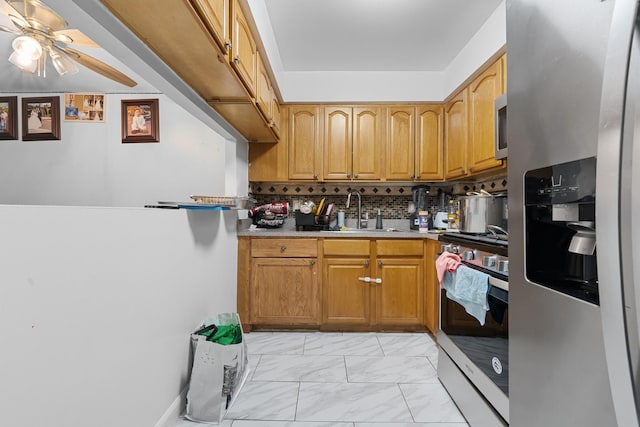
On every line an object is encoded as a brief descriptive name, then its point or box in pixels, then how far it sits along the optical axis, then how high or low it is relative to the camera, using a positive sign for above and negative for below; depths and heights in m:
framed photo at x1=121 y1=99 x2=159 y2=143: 2.81 +0.84
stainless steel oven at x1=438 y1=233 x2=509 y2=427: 1.25 -0.63
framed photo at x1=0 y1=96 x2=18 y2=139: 2.96 +0.92
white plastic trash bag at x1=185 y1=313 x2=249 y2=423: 1.53 -0.83
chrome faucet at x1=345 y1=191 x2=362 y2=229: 3.26 +0.10
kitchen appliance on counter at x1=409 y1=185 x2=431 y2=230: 3.21 +0.13
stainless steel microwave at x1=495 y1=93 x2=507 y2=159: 2.00 +0.56
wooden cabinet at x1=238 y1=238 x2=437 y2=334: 2.71 -0.62
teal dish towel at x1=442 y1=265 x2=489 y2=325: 1.39 -0.37
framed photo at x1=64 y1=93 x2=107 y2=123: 2.90 +0.99
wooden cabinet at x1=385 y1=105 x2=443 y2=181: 3.06 +0.72
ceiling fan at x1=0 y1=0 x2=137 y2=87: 1.73 +1.07
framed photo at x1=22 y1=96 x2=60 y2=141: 2.94 +0.90
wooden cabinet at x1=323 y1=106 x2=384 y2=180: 3.06 +0.72
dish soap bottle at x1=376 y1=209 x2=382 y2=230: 3.28 -0.08
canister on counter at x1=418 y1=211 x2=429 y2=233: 2.98 -0.08
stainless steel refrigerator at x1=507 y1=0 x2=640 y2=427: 0.45 +0.00
